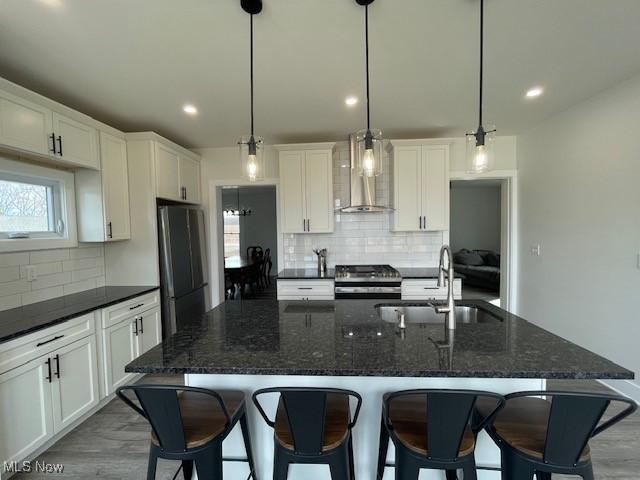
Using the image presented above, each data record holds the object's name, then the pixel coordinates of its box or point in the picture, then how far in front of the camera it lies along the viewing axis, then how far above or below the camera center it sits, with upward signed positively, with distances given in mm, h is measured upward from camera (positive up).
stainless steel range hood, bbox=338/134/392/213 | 3455 +388
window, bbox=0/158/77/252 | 2242 +223
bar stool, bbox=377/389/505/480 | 1027 -786
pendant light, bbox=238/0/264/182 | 1884 +462
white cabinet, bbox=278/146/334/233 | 3660 +498
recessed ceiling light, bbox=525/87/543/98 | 2594 +1151
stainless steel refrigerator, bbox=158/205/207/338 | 3131 -375
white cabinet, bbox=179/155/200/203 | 3672 +670
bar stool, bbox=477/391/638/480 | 999 -799
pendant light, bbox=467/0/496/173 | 1736 +451
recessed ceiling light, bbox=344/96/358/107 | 2691 +1148
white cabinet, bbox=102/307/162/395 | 2439 -966
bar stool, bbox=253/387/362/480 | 1070 -796
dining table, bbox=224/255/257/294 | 5846 -802
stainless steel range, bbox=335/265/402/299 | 3285 -625
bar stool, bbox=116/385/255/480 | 1105 -795
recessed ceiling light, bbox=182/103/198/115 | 2829 +1164
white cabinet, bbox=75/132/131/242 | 2773 +319
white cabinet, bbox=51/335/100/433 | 1982 -1030
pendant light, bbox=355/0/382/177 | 1790 +463
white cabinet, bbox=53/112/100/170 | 2336 +756
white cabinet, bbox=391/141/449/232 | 3557 +482
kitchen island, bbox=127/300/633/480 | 1177 -545
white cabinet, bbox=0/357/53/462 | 1690 -1031
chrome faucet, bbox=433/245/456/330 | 1572 -427
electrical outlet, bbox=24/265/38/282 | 2355 -295
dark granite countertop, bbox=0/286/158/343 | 1817 -546
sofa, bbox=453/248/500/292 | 6383 -942
